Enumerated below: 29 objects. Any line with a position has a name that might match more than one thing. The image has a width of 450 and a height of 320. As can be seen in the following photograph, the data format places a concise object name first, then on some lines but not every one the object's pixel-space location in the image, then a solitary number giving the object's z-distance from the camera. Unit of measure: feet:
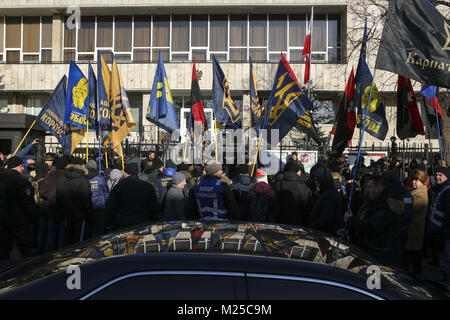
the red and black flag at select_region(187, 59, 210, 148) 32.18
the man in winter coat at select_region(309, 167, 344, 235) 19.79
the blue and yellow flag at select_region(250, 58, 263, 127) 30.37
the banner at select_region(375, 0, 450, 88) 17.06
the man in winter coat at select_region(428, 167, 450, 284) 17.06
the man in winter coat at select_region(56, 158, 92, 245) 21.70
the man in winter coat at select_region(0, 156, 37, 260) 20.85
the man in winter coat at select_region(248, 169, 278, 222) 21.18
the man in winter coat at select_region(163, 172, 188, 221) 21.80
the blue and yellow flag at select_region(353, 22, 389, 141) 25.36
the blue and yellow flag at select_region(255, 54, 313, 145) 25.80
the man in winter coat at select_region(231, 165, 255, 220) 21.95
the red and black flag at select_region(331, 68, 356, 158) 25.95
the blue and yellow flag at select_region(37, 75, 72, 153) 30.83
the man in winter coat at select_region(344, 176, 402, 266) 15.53
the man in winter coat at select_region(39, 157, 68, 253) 22.74
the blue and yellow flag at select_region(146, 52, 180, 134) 32.42
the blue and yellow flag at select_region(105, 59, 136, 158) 30.37
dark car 6.88
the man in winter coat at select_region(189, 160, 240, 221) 19.19
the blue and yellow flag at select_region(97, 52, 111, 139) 30.25
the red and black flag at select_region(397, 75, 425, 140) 27.02
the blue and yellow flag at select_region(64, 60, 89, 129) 30.14
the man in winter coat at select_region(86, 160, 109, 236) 23.66
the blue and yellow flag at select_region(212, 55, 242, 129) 31.45
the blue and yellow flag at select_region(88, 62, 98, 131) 31.58
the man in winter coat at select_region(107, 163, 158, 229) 20.44
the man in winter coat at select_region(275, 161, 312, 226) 22.08
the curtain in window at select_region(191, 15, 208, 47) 71.41
